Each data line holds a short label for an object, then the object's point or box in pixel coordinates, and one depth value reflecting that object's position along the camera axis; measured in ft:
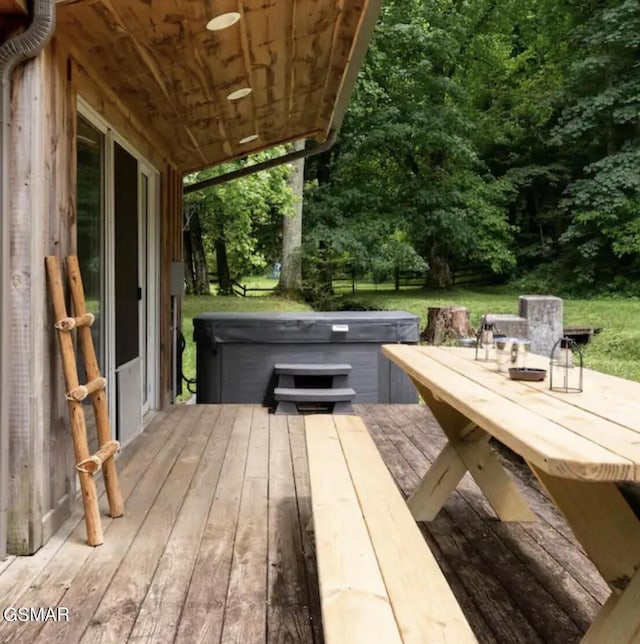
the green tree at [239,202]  34.30
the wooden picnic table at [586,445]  4.51
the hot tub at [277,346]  18.53
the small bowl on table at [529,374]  7.63
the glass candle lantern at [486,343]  9.77
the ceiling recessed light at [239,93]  13.19
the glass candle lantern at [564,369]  7.06
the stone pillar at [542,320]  16.26
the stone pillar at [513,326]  15.71
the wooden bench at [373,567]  4.48
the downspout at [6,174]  7.79
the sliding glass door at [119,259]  11.32
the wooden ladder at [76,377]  8.66
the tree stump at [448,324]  25.58
